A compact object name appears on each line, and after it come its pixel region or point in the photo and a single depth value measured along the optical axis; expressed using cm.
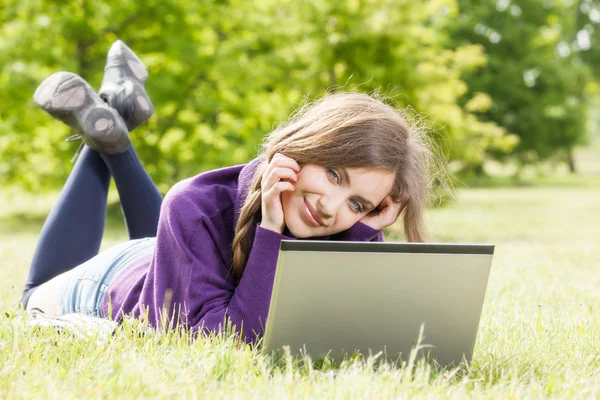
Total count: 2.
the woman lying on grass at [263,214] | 413
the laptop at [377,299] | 387
